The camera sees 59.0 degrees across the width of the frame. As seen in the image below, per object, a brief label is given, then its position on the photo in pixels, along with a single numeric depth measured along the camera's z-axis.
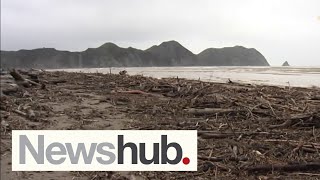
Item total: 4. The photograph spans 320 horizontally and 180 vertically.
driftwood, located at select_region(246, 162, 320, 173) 3.99
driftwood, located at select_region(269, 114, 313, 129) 5.40
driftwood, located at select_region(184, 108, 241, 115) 6.00
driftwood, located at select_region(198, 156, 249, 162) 4.23
